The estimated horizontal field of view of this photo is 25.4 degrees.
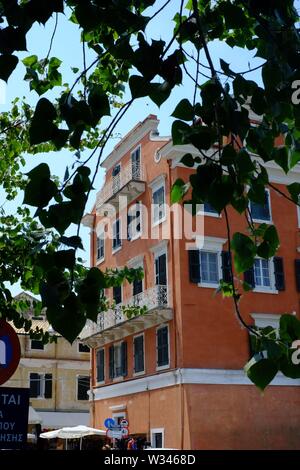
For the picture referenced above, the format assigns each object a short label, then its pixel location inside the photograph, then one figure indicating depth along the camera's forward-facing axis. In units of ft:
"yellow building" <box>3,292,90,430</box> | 135.23
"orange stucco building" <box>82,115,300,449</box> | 76.43
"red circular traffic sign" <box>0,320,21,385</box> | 18.98
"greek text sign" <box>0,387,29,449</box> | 17.47
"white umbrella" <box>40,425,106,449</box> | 88.58
